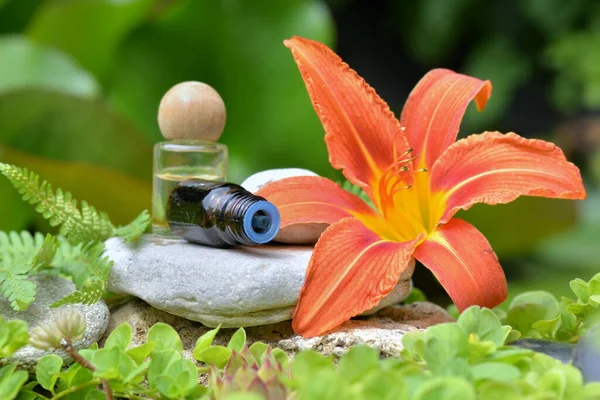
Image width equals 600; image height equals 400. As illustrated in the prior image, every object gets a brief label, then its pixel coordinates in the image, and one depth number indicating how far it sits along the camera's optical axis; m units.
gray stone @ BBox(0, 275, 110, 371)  0.51
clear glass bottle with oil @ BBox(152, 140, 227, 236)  0.57
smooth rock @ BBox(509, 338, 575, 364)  0.49
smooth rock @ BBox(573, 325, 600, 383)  0.47
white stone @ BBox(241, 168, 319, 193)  0.57
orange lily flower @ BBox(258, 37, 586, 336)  0.52
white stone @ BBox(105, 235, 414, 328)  0.52
